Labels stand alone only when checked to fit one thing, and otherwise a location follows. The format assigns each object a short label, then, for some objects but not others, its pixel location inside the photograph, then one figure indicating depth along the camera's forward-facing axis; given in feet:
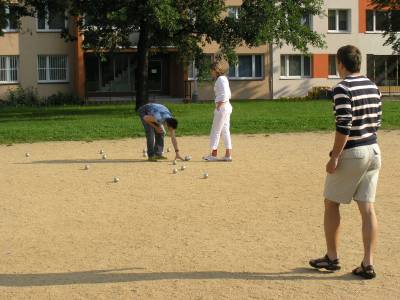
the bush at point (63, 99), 165.93
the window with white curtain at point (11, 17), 111.65
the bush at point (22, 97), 164.76
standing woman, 49.49
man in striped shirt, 20.53
